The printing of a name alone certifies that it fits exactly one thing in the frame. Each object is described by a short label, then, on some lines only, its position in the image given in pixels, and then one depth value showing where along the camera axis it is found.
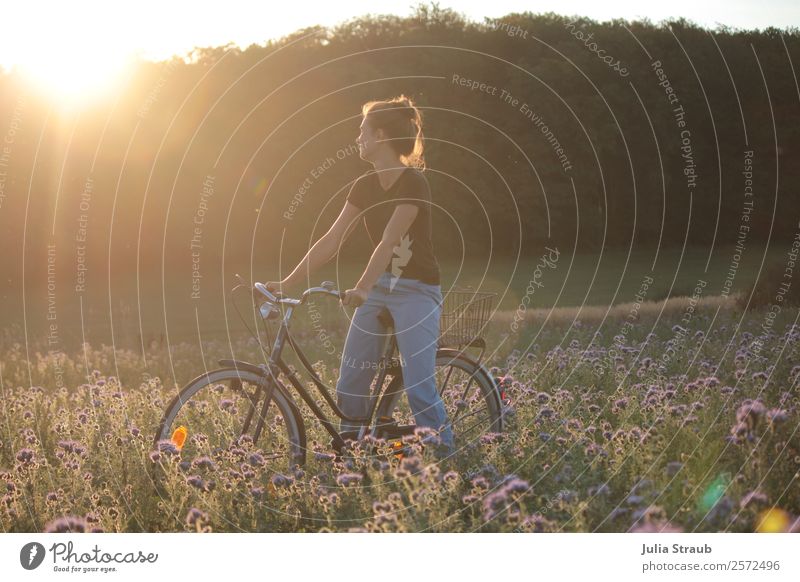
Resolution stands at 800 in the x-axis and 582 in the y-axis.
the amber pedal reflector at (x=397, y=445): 6.47
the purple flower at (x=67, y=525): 5.07
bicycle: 5.98
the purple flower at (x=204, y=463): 5.59
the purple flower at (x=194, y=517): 4.85
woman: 5.89
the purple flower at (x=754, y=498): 4.95
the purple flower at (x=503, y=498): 4.71
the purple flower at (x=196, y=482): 5.42
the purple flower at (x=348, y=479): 5.51
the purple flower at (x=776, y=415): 5.41
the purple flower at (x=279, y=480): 5.72
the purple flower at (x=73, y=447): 6.29
